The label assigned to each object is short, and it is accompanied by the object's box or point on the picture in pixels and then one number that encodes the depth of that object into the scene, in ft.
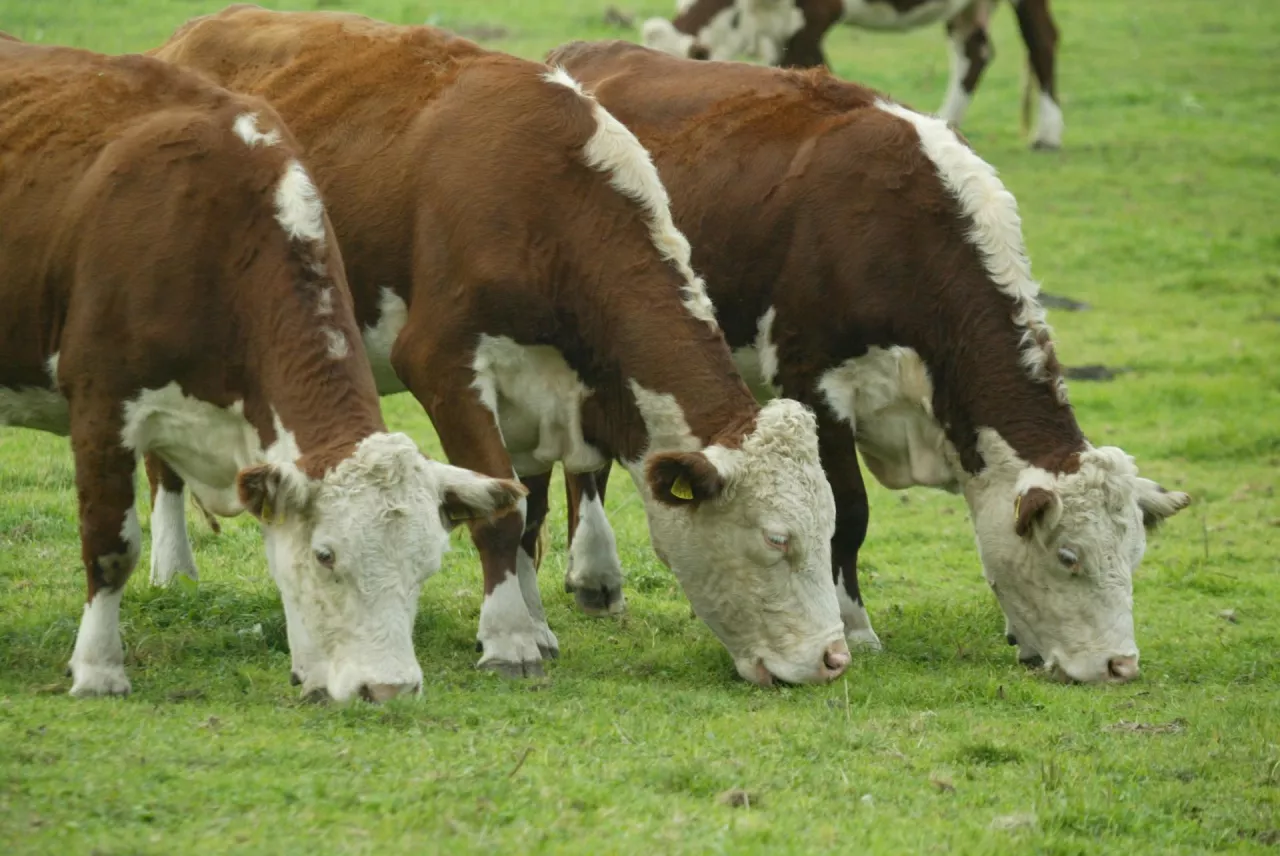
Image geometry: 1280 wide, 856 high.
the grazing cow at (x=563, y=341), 55.67
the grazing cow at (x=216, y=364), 48.57
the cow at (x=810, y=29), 140.87
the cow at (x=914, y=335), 60.03
